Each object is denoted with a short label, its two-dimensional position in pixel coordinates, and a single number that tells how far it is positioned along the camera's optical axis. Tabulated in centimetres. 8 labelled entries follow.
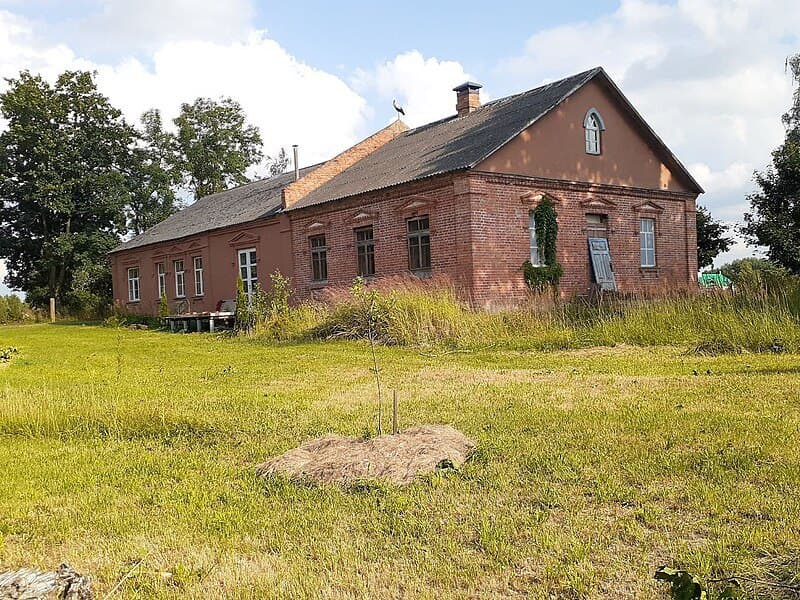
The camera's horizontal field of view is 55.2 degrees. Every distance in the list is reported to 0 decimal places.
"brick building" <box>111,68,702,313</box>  1958
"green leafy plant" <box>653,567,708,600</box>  232
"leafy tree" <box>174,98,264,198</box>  4766
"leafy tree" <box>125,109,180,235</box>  4119
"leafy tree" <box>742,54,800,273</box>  2364
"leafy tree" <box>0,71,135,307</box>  3769
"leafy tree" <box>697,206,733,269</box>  2814
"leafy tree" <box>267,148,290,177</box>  6231
